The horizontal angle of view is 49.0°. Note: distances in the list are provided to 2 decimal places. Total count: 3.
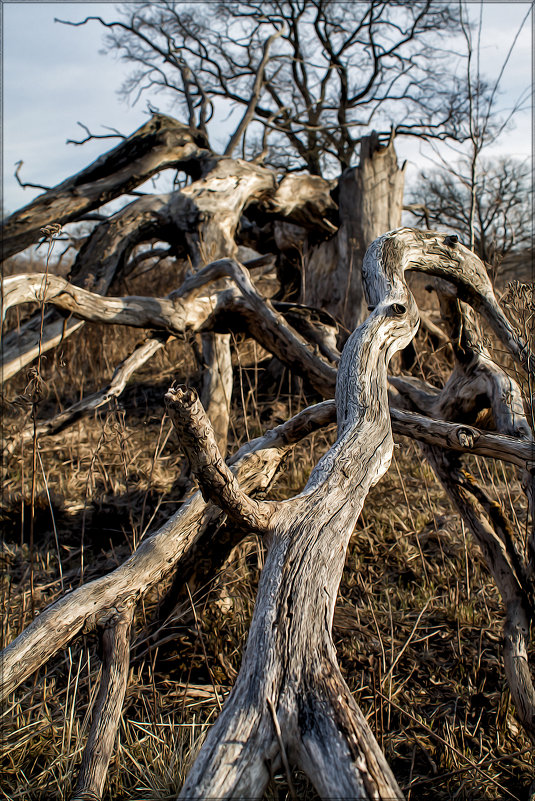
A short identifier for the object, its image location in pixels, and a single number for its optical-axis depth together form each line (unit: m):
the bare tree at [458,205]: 7.34
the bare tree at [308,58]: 15.36
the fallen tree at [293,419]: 1.13
